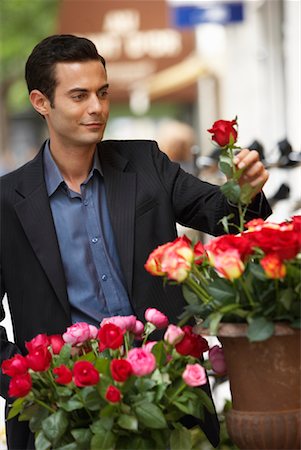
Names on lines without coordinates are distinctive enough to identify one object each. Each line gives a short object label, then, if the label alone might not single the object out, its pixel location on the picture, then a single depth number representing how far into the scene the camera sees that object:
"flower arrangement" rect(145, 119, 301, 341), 4.21
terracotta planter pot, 4.32
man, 5.43
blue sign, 20.04
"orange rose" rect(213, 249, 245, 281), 4.25
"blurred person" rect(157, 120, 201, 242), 17.17
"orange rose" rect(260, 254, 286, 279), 4.17
